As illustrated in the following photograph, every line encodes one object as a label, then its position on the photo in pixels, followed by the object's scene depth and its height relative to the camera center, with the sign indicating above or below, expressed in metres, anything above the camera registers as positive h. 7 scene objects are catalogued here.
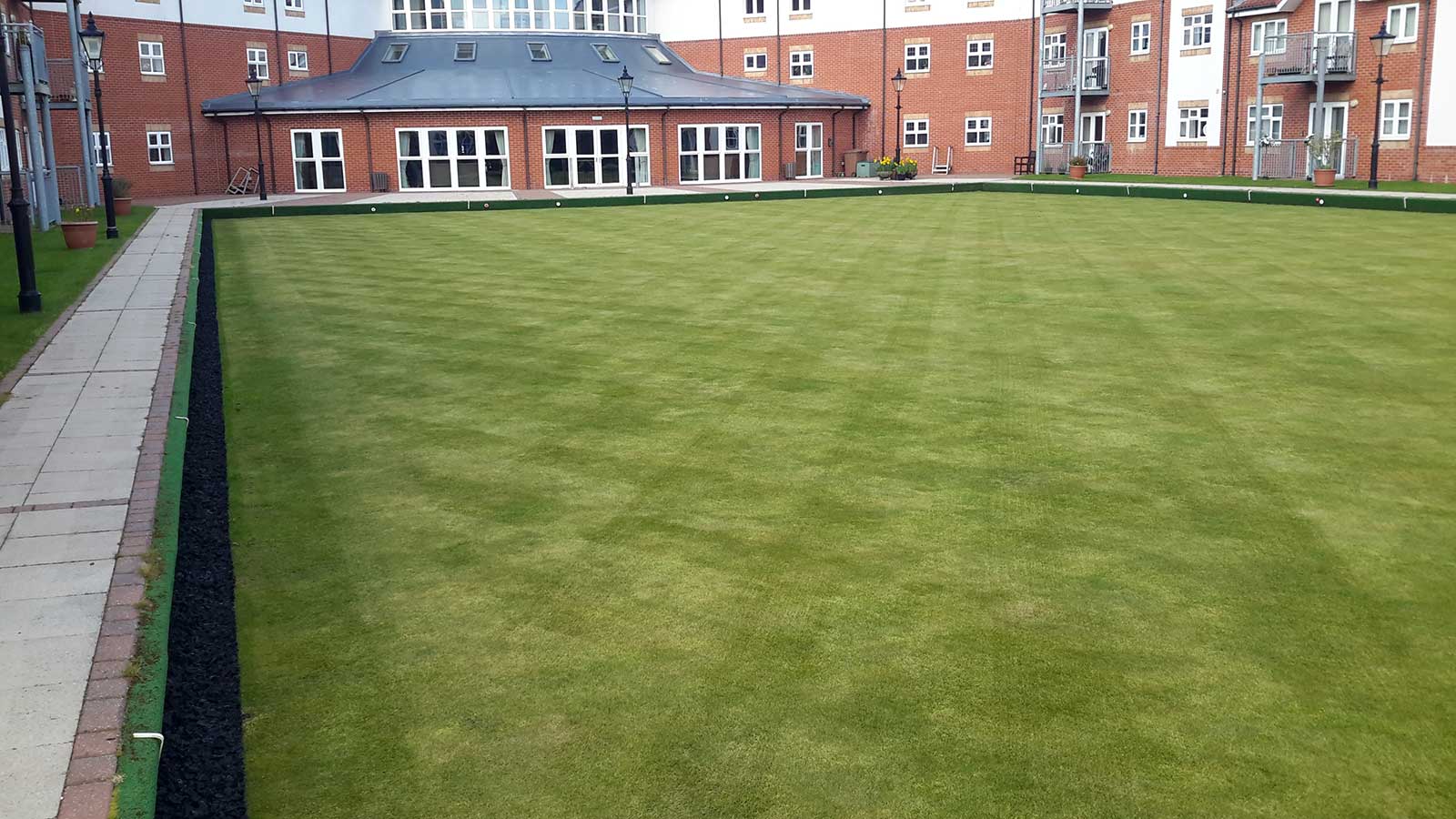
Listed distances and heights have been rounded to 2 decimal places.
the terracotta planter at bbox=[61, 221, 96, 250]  21.23 -0.72
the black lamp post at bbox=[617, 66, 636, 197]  37.94 +2.74
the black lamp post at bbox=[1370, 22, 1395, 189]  30.78 +1.96
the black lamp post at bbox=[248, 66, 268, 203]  37.12 +2.29
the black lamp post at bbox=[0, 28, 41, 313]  13.58 -0.60
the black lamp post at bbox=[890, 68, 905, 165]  47.01 +1.71
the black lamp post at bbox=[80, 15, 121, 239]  23.81 +2.88
